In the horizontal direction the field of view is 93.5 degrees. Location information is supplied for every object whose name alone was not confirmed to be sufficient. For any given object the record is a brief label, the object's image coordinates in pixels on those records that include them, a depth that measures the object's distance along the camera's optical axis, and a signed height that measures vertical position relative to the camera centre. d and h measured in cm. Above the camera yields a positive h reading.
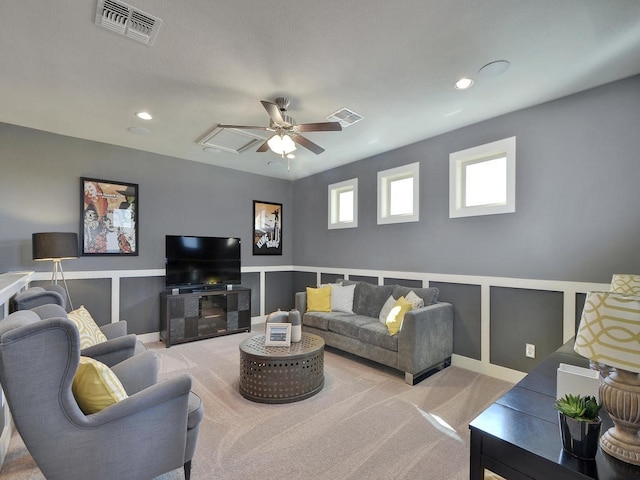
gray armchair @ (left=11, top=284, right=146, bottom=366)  198 -72
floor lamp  323 -8
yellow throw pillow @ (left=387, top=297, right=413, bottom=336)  327 -82
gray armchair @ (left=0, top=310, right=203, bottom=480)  119 -79
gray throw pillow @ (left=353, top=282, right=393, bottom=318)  401 -77
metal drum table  265 -119
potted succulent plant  96 -59
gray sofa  306 -104
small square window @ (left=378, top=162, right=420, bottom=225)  409 +70
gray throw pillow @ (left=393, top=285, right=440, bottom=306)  355 -62
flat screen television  454 -34
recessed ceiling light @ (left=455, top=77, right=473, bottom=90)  258 +140
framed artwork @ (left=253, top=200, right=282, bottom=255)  570 +25
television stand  427 -113
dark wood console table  94 -70
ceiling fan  260 +102
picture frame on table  289 -92
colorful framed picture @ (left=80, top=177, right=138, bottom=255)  402 +30
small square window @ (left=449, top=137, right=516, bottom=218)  321 +73
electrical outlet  301 -108
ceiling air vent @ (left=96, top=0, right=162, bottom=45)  183 +140
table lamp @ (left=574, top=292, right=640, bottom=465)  90 -34
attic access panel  371 +132
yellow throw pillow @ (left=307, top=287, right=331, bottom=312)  433 -85
